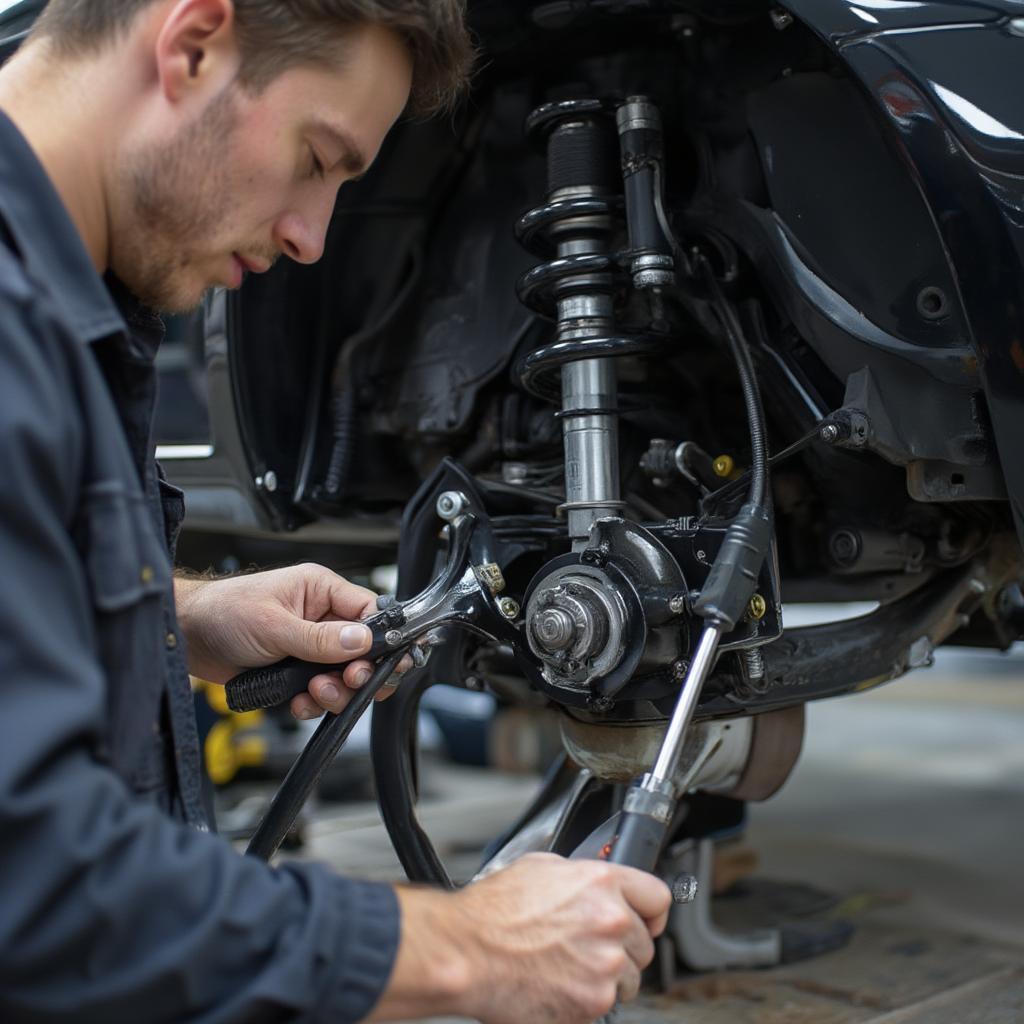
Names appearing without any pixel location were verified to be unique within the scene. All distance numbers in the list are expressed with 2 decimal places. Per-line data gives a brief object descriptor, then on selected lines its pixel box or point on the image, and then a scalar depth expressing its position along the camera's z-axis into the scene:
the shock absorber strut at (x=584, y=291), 1.43
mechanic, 0.75
